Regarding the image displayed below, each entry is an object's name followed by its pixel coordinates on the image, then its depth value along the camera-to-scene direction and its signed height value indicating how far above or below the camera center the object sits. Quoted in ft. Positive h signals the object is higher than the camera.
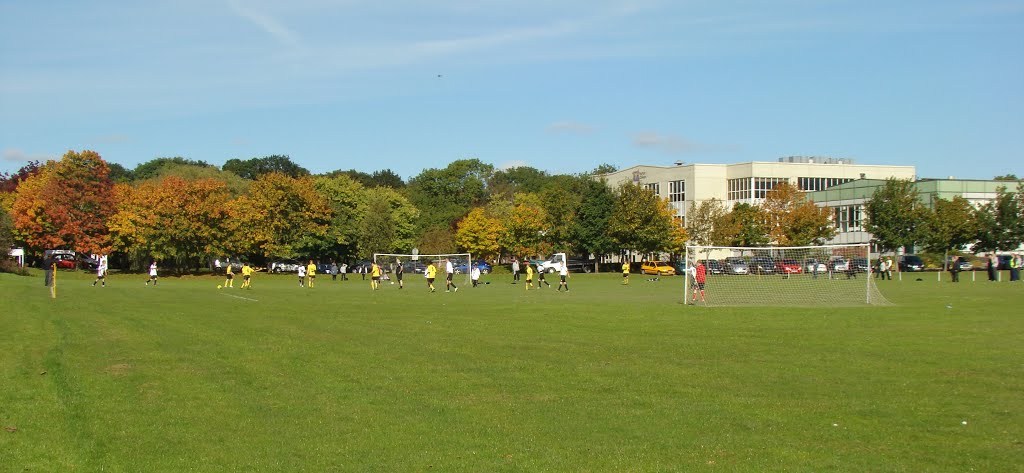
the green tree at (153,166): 463.01 +56.04
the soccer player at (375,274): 164.76 -1.13
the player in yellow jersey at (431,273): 156.56 -0.88
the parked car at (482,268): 273.21 +0.02
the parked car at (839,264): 144.75 +0.61
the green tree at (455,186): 457.27 +45.43
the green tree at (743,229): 266.36 +12.03
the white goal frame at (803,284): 112.16 -2.52
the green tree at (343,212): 293.23 +20.10
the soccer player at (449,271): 157.38 -0.53
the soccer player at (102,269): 175.30 -0.10
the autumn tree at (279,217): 260.83 +15.89
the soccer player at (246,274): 163.73 -1.08
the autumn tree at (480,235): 307.58 +11.83
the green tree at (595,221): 282.97 +15.65
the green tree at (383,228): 295.89 +14.25
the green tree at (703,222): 286.25 +15.03
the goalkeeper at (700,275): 112.98 -0.94
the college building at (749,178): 341.41 +36.18
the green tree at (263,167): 462.60 +54.72
